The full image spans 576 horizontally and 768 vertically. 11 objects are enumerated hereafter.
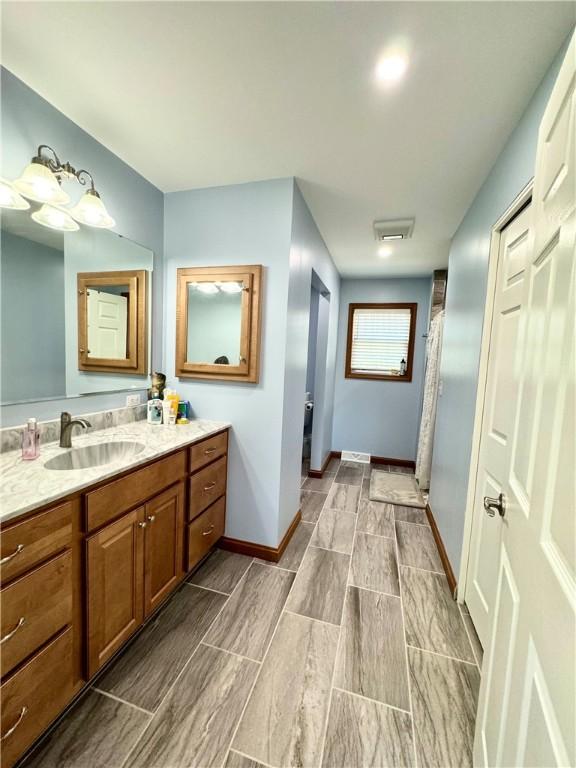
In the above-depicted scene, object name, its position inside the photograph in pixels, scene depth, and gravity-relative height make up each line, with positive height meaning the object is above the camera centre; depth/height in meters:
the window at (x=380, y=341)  4.10 +0.34
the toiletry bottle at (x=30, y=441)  1.30 -0.41
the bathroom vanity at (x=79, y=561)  0.91 -0.80
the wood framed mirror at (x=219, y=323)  2.00 +0.23
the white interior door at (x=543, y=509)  0.54 -0.30
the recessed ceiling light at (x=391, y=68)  1.14 +1.14
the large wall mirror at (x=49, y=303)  1.36 +0.21
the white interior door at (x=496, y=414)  1.40 -0.21
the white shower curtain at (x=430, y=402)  3.35 -0.38
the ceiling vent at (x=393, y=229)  2.45 +1.14
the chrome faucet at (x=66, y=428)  1.47 -0.38
